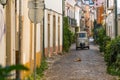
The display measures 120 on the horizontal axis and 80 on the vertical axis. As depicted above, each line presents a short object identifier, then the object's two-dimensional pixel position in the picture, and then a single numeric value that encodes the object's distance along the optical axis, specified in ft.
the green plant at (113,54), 65.09
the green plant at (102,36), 121.94
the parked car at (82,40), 162.71
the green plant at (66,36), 137.46
